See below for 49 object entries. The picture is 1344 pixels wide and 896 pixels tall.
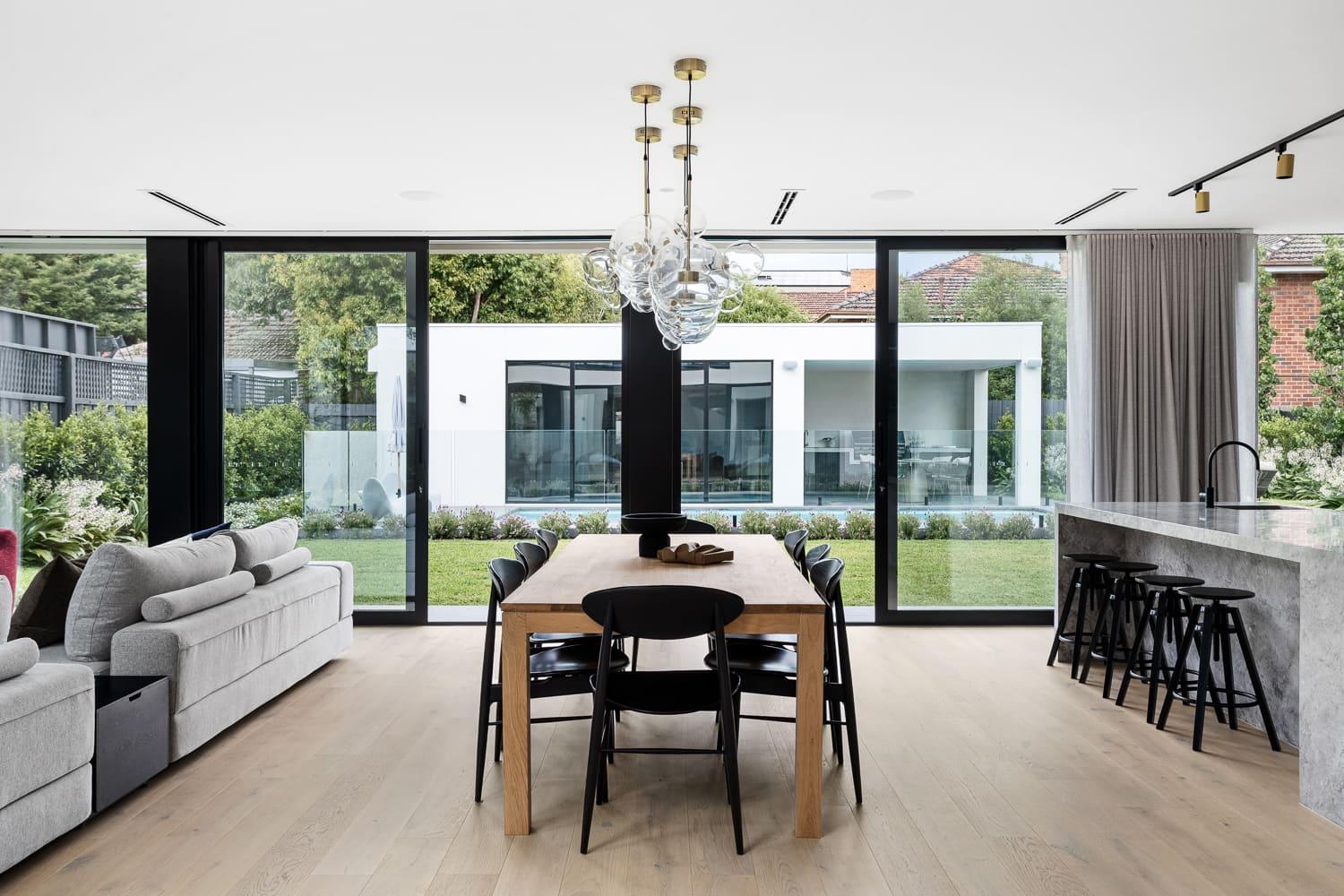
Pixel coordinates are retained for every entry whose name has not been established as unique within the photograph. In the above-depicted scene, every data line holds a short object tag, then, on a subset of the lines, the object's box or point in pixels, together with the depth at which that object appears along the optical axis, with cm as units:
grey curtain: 604
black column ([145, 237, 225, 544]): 632
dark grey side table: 311
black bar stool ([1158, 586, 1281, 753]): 382
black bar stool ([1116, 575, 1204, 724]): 427
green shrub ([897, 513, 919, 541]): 642
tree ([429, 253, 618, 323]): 1201
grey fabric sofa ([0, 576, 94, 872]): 262
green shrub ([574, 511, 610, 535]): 678
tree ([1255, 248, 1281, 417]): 1013
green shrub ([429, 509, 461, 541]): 689
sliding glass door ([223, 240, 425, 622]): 640
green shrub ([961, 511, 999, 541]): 640
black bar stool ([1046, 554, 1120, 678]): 496
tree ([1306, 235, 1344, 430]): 985
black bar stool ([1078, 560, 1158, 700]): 458
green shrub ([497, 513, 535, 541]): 693
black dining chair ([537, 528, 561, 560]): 453
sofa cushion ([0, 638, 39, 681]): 276
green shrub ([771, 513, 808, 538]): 678
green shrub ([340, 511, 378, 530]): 640
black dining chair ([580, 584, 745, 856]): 287
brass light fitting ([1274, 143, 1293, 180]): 404
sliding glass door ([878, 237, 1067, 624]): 639
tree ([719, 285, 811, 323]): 1050
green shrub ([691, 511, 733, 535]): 663
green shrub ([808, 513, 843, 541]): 675
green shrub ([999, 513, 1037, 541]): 640
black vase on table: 414
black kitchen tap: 467
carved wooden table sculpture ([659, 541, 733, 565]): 389
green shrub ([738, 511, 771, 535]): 680
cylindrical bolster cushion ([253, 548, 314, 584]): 449
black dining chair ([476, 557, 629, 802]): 329
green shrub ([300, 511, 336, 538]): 643
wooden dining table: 299
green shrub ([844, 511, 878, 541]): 669
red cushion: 516
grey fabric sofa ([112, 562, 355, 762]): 354
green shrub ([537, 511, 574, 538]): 683
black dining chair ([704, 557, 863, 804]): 323
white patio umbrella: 639
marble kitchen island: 311
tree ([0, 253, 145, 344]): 669
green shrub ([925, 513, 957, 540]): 641
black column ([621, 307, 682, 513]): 648
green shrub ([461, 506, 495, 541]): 689
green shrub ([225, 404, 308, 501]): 644
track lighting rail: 404
